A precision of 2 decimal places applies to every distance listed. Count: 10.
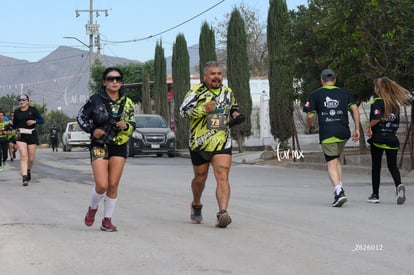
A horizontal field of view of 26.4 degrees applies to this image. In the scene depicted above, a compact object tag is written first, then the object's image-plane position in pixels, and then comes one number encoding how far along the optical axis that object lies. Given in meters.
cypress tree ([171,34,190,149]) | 41.62
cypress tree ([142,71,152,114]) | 52.03
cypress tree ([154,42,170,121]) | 48.34
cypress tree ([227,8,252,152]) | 33.88
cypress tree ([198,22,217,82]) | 37.47
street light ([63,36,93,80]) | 63.98
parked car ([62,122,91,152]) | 49.53
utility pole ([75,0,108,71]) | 68.47
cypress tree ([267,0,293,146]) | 28.33
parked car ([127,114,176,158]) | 33.56
